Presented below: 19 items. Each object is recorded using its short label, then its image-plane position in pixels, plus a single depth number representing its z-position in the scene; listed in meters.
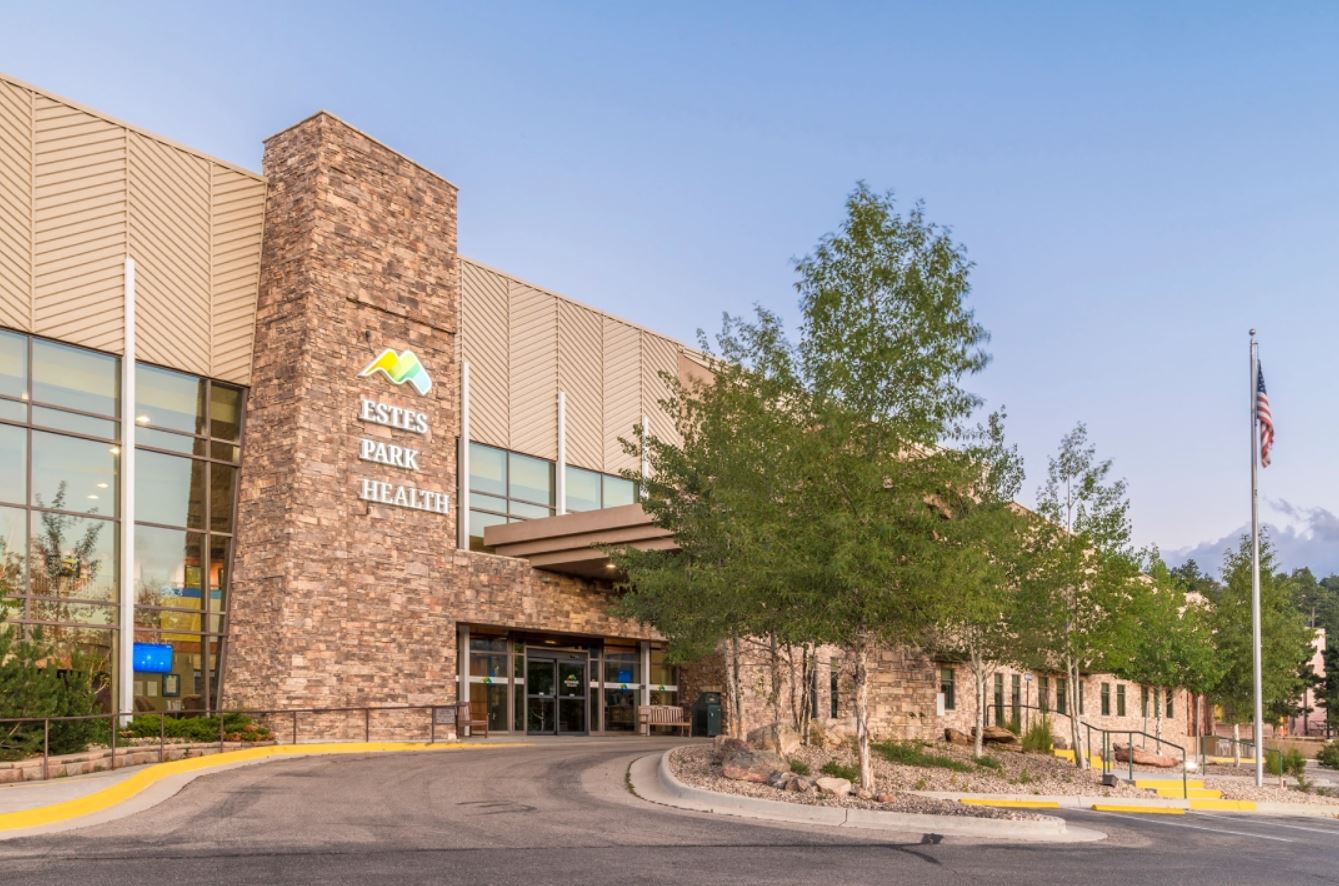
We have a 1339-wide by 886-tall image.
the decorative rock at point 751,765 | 19.38
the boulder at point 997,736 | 31.95
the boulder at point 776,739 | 22.00
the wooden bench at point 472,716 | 31.38
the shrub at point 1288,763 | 37.06
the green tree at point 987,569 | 18.06
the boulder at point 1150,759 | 34.97
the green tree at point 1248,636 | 51.47
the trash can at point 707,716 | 34.50
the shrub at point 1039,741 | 31.28
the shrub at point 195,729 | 22.92
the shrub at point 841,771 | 20.52
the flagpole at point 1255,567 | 29.98
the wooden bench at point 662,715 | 36.25
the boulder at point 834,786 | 17.98
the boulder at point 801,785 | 18.02
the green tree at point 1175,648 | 45.72
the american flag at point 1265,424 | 30.41
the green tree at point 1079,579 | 28.06
